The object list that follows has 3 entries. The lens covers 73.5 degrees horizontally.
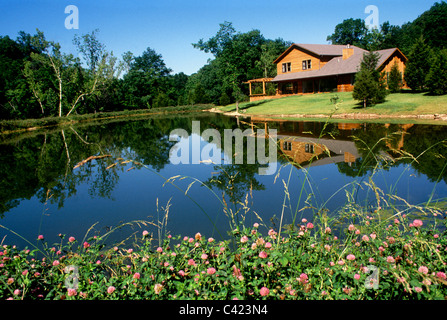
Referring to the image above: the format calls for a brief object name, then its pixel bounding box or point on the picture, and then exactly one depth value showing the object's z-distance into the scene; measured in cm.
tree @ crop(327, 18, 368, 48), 7169
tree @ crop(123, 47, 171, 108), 4547
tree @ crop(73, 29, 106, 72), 4153
